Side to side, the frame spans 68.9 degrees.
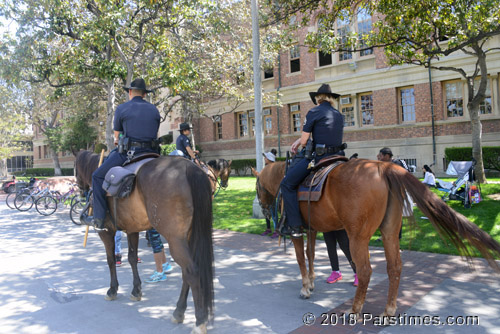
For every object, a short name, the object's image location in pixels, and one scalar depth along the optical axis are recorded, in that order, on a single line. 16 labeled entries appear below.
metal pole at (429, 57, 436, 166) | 20.84
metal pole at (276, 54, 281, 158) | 27.79
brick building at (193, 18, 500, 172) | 20.05
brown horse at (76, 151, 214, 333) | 4.23
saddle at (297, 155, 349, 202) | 4.70
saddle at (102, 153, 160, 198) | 4.70
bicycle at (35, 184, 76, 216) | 14.80
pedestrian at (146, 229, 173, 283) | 6.06
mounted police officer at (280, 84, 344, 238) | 4.94
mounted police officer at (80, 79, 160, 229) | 5.12
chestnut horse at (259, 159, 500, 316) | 4.01
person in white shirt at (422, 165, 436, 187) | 10.71
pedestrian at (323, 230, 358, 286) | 5.76
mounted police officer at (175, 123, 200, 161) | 10.12
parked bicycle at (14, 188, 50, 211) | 15.99
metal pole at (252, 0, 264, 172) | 11.02
